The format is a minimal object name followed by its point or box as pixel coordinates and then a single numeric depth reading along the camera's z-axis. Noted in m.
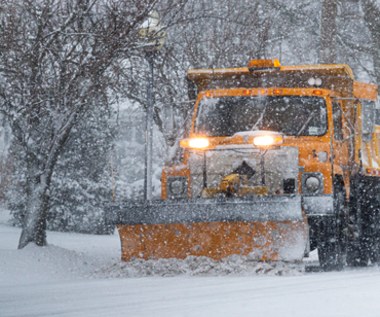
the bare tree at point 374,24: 41.37
